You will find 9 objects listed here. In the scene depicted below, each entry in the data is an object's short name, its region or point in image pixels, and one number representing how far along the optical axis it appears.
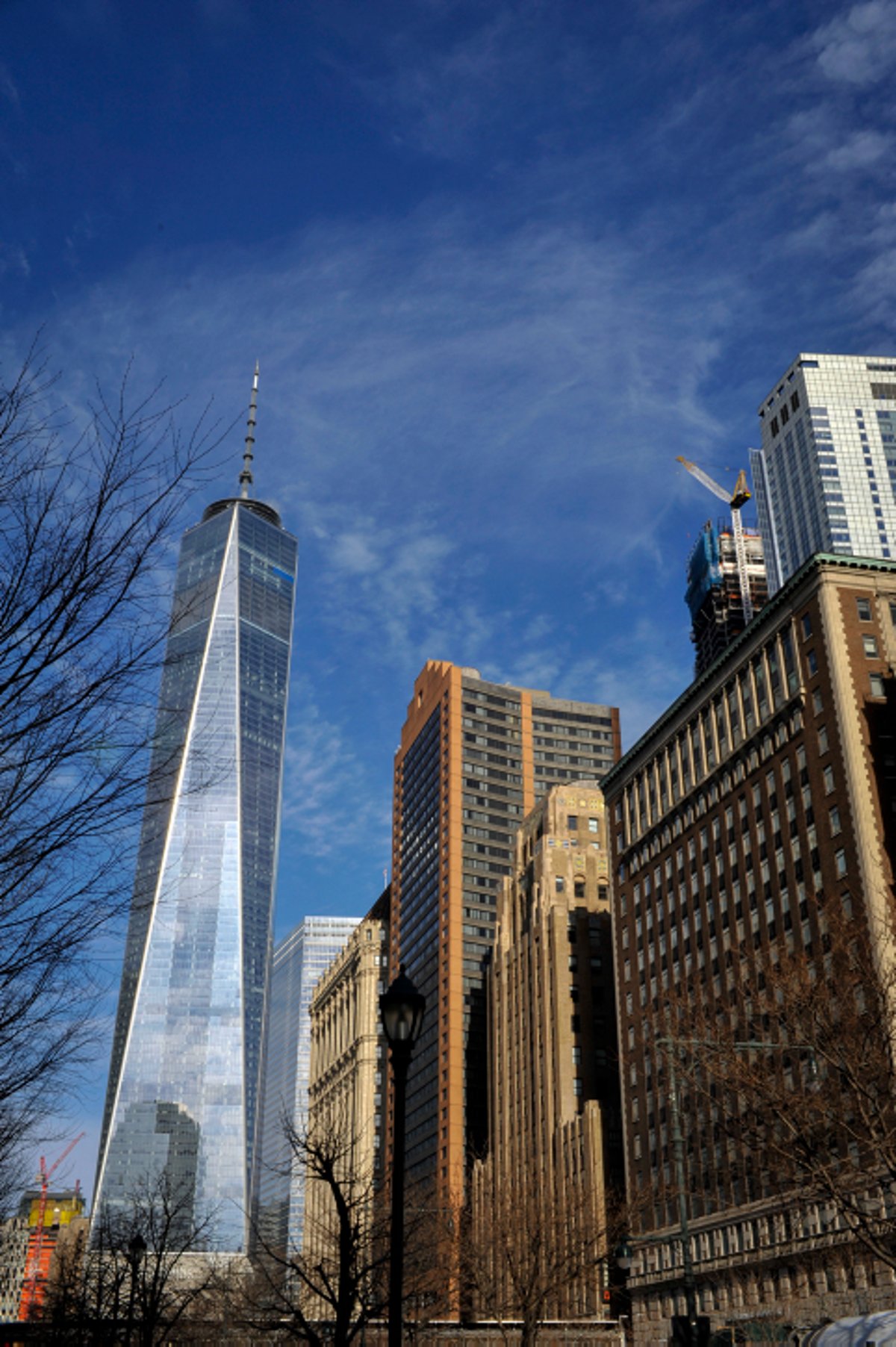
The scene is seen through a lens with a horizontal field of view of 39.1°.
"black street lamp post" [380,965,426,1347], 15.94
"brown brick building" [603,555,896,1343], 78.12
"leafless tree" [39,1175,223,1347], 45.94
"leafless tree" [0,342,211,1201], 14.85
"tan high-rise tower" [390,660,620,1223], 165.12
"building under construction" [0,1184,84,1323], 102.96
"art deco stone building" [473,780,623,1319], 108.19
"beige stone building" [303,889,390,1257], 183.38
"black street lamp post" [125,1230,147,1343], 38.00
